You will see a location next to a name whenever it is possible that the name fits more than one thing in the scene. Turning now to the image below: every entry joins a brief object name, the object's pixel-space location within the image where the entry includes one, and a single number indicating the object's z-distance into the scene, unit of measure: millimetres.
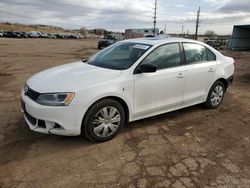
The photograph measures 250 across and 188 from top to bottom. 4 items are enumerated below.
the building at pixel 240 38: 22586
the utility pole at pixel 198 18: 39998
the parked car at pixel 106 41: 19935
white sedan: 2682
